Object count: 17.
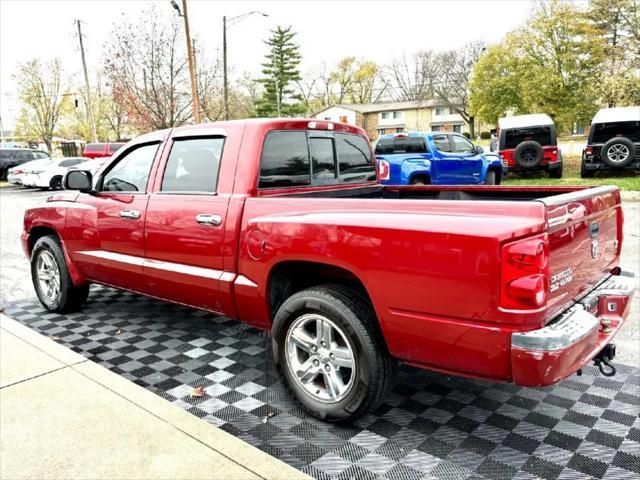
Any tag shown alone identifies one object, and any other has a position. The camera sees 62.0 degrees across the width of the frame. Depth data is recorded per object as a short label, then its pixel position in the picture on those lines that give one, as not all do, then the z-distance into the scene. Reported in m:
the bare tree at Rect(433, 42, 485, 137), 63.34
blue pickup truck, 13.54
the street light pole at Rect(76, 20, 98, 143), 37.66
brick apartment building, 69.94
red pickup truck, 2.42
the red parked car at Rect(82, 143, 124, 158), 28.56
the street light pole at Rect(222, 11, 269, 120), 26.26
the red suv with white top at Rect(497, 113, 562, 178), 17.59
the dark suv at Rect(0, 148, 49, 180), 29.19
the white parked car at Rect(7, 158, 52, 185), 23.73
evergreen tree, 58.91
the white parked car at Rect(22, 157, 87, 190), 22.48
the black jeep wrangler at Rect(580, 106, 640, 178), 16.58
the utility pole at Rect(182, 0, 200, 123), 21.25
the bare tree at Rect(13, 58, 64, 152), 50.26
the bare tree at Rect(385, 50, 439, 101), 75.66
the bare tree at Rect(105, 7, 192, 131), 26.36
